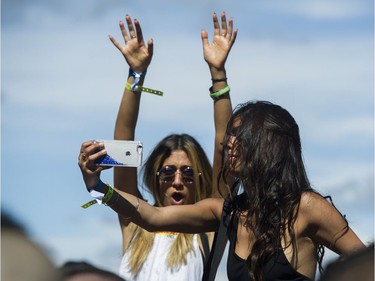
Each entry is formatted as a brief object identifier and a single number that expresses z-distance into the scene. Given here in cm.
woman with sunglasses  582
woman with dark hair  437
